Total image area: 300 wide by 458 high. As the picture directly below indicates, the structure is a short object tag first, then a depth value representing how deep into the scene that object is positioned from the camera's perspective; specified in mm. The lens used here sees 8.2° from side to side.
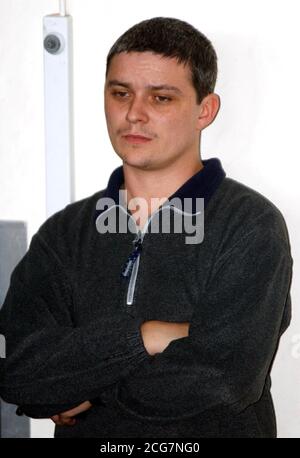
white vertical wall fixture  3369
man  3115
